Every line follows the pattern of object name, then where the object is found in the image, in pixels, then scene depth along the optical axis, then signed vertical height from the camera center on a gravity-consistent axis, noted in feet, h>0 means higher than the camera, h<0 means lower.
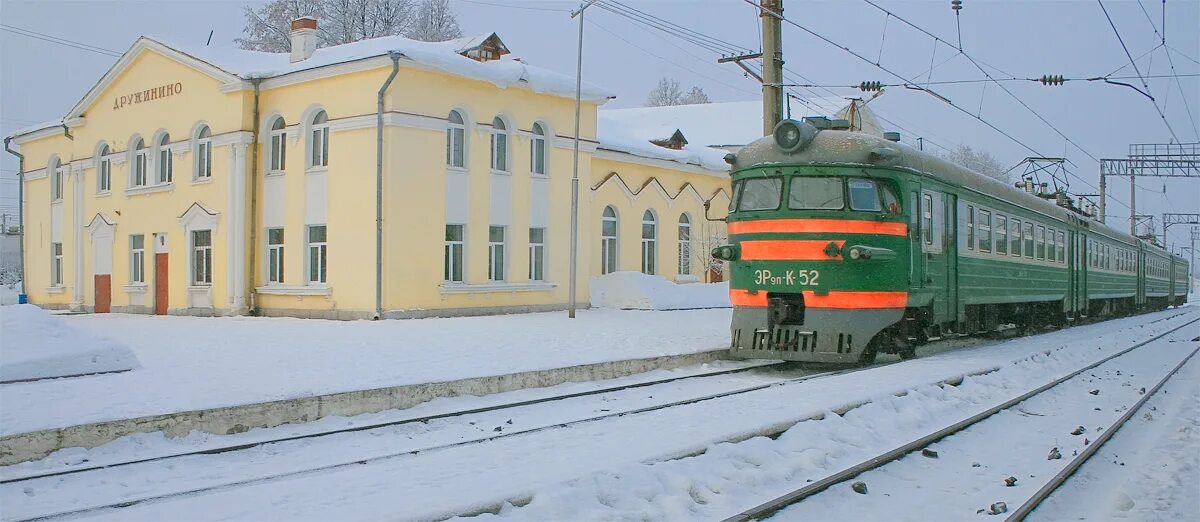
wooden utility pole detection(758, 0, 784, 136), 53.52 +10.67
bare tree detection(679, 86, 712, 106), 282.77 +47.38
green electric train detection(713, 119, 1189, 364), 42.50 +0.68
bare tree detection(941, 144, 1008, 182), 283.79 +32.01
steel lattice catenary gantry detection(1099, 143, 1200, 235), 138.51 +14.38
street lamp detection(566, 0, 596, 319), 72.64 +5.81
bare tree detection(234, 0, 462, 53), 136.26 +33.55
